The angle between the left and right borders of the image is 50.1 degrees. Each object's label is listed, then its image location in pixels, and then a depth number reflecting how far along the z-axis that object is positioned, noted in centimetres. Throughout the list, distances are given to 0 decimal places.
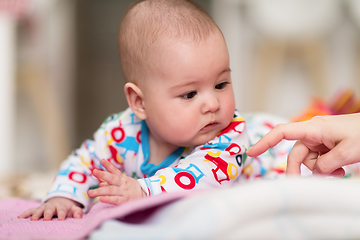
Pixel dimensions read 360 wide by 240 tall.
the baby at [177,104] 77
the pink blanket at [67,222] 48
